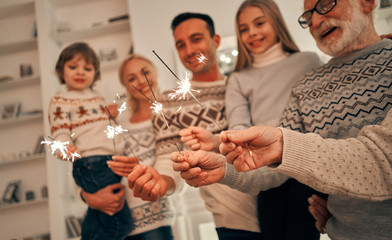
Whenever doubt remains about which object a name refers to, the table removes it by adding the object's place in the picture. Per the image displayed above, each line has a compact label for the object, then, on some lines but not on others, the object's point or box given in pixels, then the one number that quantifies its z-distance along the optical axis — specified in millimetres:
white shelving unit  1979
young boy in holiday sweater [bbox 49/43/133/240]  973
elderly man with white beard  645
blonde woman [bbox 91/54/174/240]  1022
